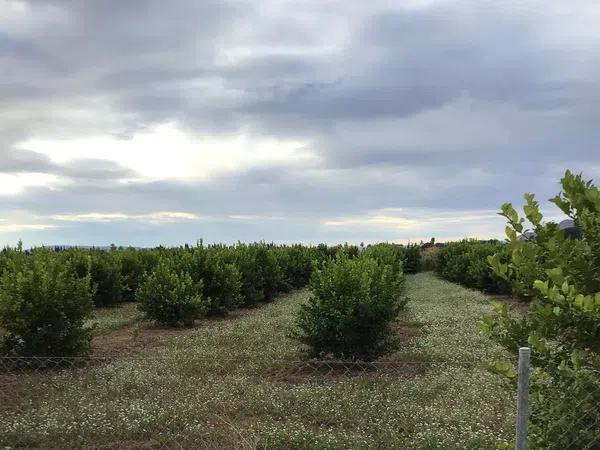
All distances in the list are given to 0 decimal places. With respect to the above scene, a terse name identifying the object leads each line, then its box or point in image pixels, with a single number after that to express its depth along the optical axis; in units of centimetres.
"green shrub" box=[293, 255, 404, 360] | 872
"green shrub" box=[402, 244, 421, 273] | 3839
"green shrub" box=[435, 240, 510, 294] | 2284
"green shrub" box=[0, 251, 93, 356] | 903
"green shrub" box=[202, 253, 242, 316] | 1600
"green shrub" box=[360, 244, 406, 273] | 1767
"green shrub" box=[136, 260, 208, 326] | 1350
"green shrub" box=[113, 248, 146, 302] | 1983
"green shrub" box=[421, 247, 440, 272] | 4051
